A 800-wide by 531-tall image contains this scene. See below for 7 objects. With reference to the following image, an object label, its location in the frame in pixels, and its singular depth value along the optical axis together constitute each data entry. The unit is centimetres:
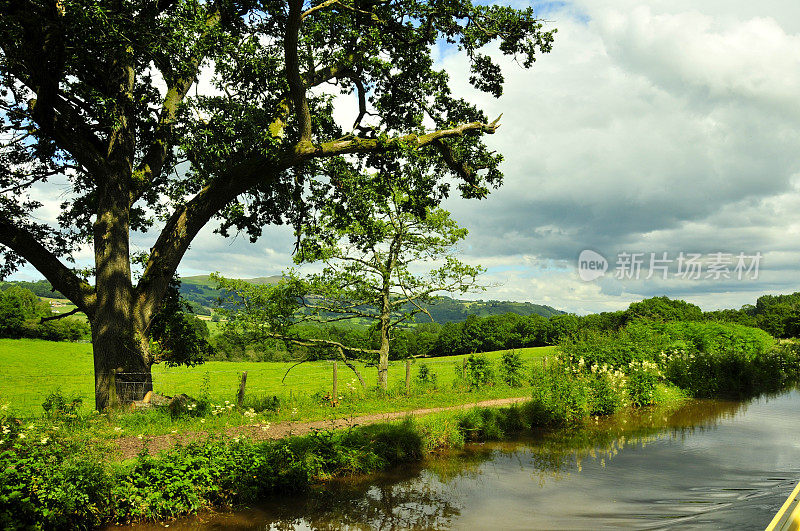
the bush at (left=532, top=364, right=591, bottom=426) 1569
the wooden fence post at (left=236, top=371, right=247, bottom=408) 1571
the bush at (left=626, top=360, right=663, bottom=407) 1938
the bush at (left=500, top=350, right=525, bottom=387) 2178
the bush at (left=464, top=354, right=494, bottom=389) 2108
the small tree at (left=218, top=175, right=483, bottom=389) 2072
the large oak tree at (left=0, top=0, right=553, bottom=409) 1085
